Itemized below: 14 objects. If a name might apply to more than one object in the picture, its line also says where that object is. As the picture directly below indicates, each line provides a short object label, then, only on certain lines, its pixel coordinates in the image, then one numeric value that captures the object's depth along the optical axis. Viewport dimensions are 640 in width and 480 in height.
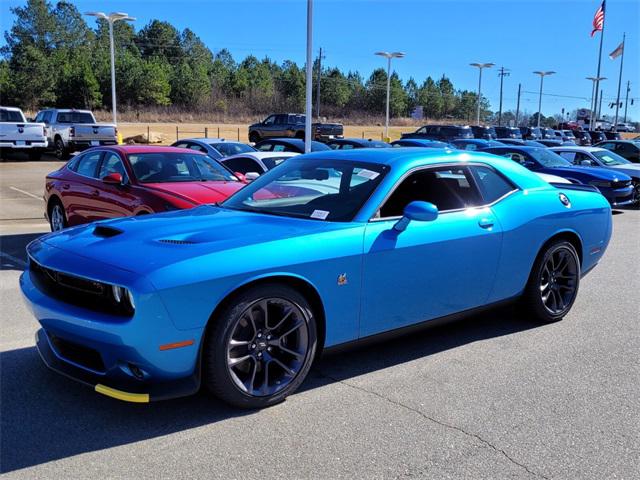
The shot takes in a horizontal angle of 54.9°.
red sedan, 7.34
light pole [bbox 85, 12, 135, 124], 29.94
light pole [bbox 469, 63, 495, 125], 54.78
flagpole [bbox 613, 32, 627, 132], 59.47
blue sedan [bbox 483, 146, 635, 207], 14.04
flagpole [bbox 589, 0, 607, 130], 42.03
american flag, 37.12
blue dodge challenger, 3.26
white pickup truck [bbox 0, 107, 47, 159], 22.50
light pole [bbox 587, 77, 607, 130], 47.10
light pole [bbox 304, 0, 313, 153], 15.69
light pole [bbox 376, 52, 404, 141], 43.31
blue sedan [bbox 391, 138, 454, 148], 21.70
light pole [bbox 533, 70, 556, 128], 63.47
